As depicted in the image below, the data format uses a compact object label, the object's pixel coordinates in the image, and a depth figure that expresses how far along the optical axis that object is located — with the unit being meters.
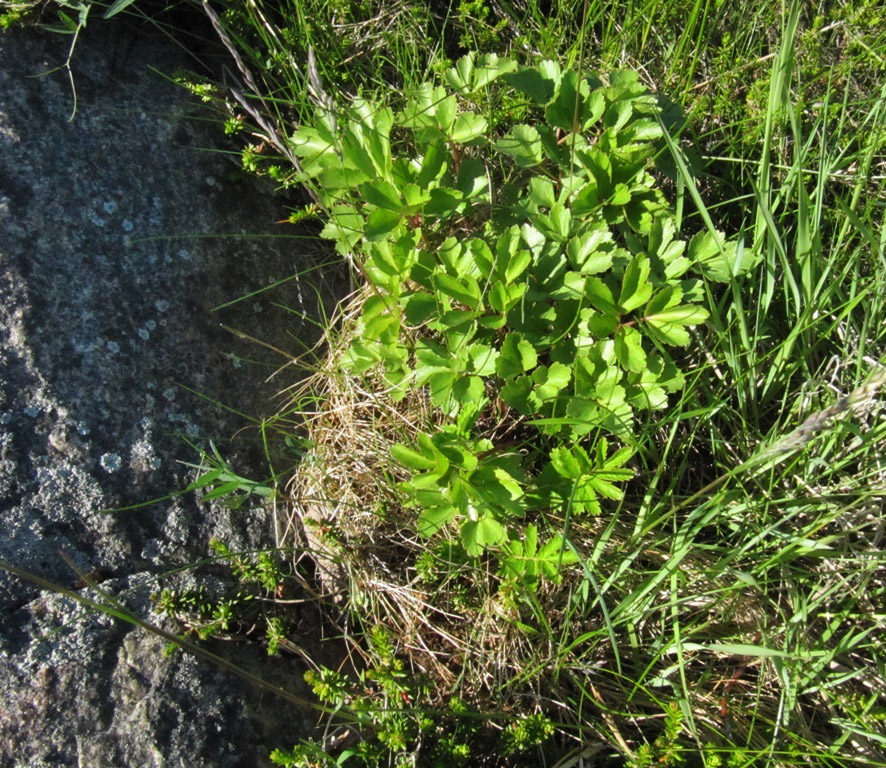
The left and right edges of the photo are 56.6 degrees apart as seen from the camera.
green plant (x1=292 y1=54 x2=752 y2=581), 0.66
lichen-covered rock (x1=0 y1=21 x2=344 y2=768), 0.62
